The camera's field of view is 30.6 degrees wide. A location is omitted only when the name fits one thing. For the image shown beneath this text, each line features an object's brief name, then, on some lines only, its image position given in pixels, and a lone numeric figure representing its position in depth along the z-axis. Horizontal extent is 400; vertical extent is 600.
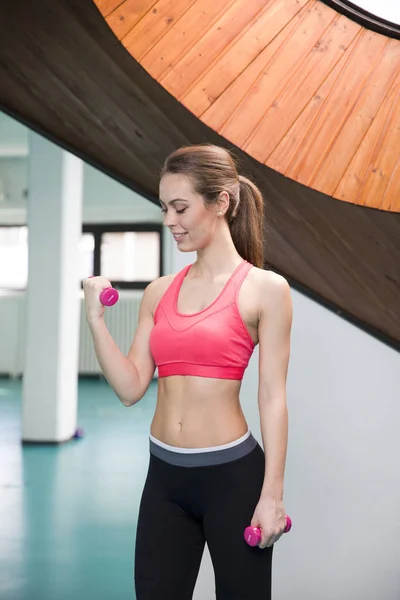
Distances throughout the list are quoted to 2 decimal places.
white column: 5.93
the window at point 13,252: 10.32
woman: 1.47
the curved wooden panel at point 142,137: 2.13
